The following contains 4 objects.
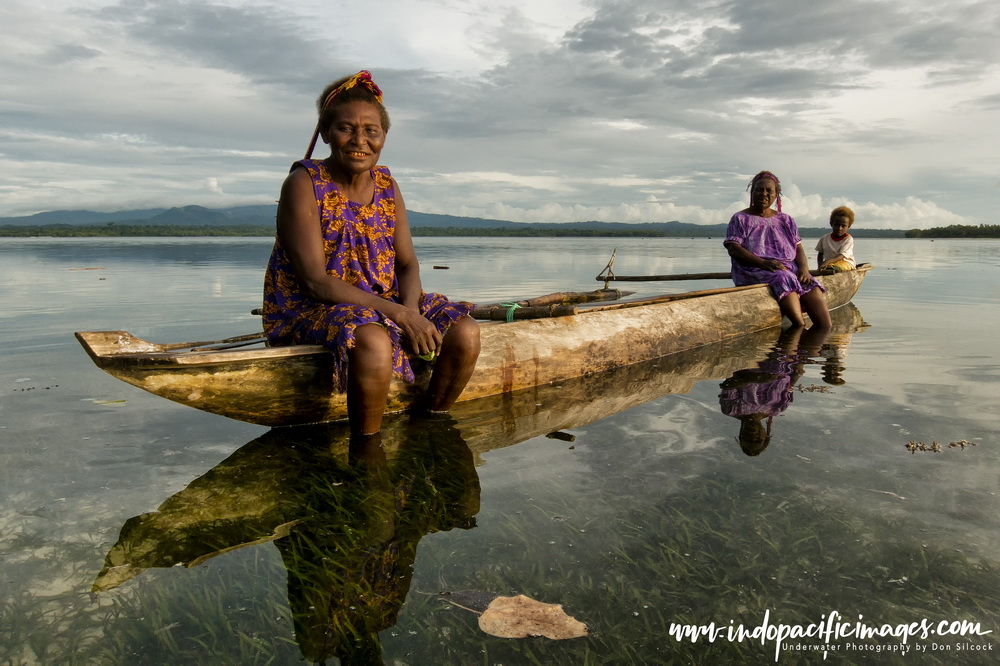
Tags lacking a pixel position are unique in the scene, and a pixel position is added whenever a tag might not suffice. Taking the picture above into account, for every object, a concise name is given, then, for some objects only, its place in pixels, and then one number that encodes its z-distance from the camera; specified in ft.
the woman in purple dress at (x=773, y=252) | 24.12
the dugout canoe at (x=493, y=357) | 10.12
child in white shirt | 30.45
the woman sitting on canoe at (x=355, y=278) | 10.89
